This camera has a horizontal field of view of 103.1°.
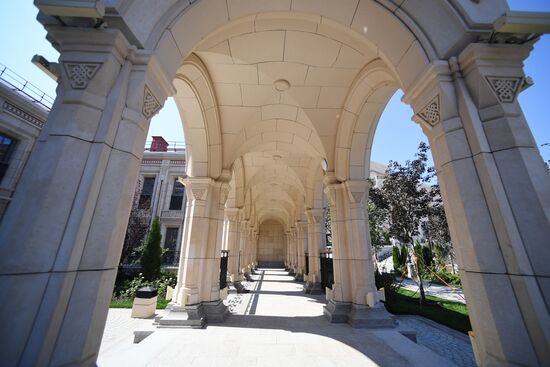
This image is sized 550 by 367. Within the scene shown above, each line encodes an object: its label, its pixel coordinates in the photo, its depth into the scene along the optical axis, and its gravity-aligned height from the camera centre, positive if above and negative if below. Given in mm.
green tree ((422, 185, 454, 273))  9789 +1561
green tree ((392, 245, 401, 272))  18219 -250
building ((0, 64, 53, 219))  10047 +5597
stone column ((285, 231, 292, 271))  18578 -16
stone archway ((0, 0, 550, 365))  1548 +818
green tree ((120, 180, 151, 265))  12614 +1210
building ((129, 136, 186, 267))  18359 +4960
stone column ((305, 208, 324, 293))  9655 +575
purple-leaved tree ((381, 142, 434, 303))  9727 +2565
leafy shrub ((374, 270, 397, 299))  8617 -1095
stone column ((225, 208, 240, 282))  10297 +600
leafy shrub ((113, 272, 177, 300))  8883 -1378
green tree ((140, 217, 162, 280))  10984 -275
